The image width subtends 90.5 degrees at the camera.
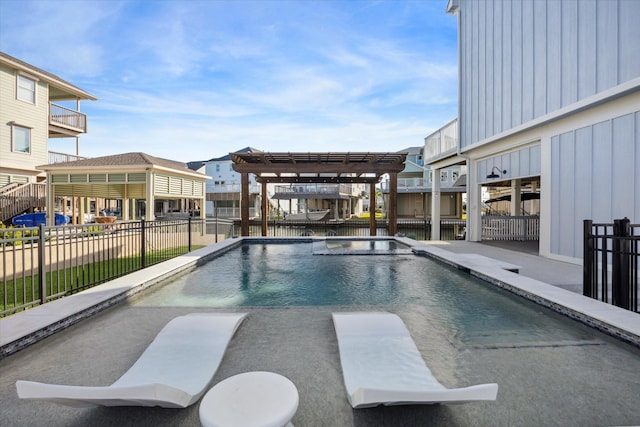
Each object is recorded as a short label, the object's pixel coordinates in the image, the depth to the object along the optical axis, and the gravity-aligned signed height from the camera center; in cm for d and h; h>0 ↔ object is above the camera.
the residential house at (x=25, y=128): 1537 +430
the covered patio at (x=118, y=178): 1596 +172
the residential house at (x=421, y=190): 2616 +172
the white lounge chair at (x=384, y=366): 185 -127
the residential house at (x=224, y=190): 3528 +237
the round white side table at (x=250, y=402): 154 -101
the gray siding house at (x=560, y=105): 602 +256
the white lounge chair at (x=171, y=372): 186 -125
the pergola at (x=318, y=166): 1148 +170
